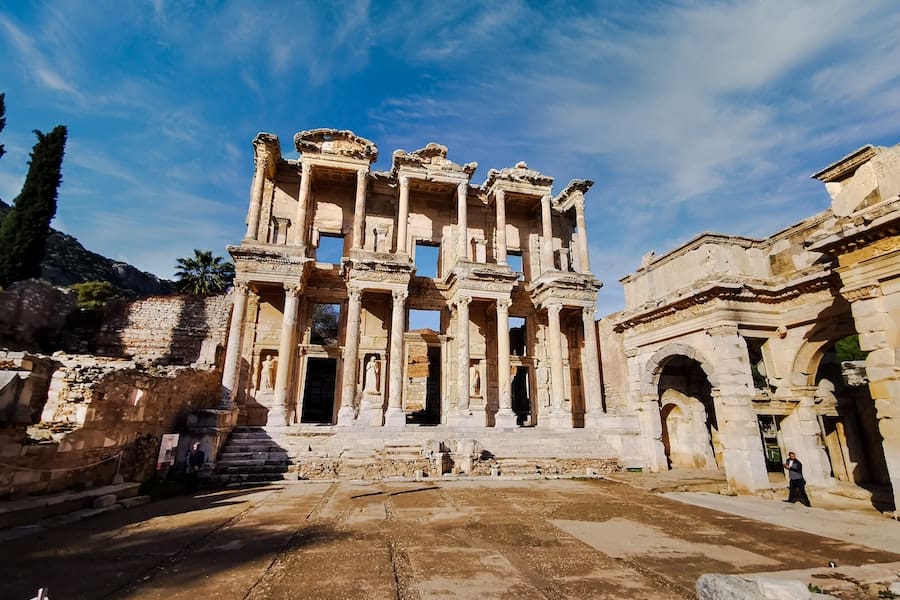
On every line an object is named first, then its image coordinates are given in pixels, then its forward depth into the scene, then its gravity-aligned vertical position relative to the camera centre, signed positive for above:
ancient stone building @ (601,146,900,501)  7.72 +2.16
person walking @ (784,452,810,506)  8.76 -1.32
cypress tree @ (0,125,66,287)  21.12 +10.35
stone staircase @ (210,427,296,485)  11.57 -1.32
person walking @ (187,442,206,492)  10.74 -1.28
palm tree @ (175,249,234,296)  30.33 +10.10
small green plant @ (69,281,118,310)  22.47 +6.57
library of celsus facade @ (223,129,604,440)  17.45 +5.67
